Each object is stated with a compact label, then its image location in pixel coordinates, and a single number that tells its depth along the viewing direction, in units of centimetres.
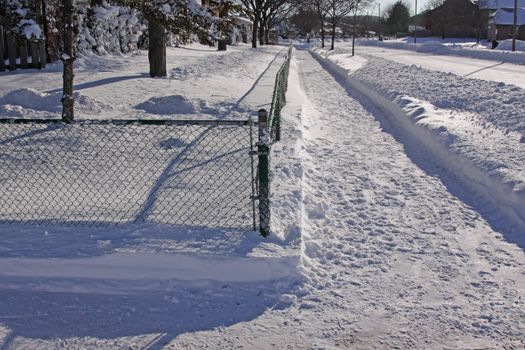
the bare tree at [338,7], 5103
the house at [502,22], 6275
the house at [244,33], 5242
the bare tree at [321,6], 5294
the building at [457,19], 6894
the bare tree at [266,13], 5017
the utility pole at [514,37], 3175
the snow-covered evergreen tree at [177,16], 833
